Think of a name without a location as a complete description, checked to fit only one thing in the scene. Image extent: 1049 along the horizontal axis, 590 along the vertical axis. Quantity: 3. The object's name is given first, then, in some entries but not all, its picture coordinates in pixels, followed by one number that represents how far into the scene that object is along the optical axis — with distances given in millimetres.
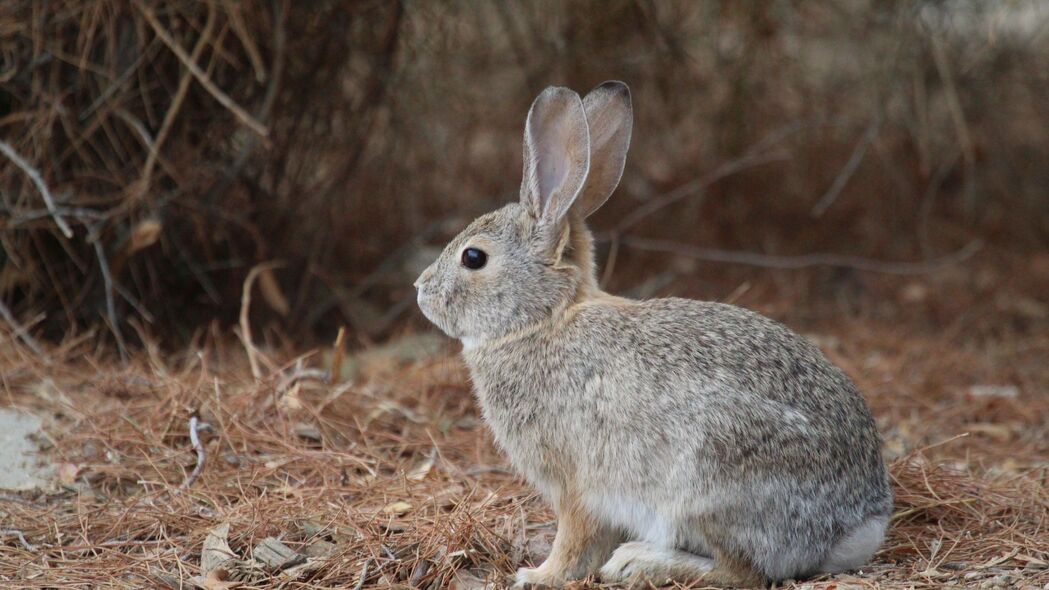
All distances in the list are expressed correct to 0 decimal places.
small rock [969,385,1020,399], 11225
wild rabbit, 6496
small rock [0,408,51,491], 8344
